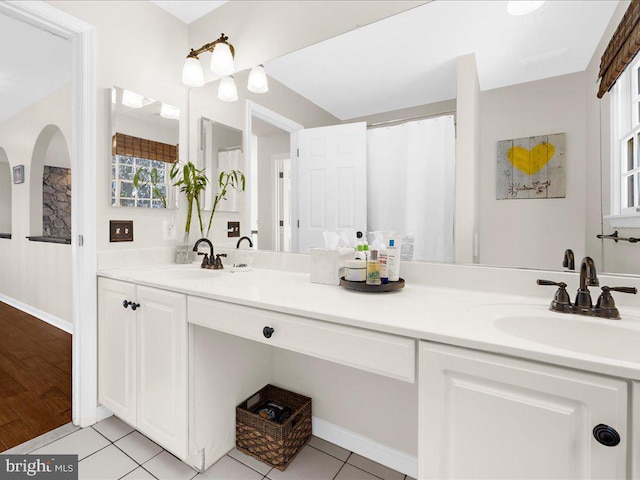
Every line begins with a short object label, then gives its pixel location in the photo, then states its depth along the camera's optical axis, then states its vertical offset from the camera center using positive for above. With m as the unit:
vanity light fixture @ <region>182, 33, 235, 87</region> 1.93 +1.04
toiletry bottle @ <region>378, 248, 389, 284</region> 1.29 -0.11
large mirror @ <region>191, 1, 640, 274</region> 1.13 +0.55
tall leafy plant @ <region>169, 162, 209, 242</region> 2.06 +0.35
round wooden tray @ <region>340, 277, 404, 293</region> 1.24 -0.18
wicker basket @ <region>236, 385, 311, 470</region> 1.45 -0.88
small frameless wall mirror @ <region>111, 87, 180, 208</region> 1.82 +0.51
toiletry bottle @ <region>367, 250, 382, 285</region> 1.27 -0.13
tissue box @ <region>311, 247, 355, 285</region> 1.43 -0.11
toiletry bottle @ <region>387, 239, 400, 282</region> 1.32 -0.10
